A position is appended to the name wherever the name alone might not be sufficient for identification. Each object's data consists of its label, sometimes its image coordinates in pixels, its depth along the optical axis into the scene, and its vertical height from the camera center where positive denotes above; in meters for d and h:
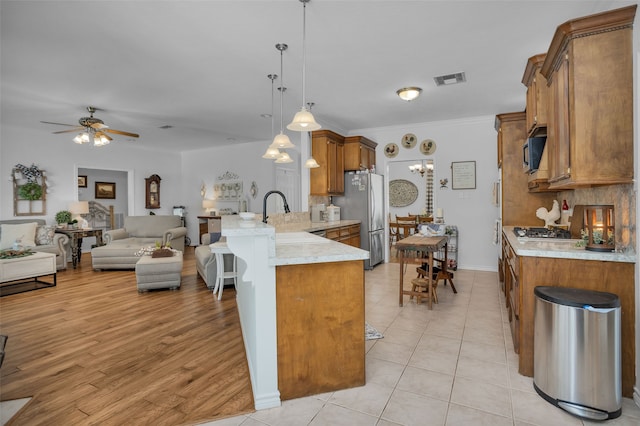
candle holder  2.06 -0.13
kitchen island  1.93 -0.63
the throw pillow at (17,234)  5.42 -0.35
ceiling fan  4.73 +1.24
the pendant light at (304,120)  2.69 +0.74
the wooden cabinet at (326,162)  5.44 +0.81
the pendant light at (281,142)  3.44 +0.72
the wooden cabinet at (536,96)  2.73 +0.98
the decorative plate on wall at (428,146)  5.86 +1.14
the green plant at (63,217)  6.52 -0.08
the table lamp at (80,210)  6.61 +0.05
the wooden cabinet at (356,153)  5.71 +1.01
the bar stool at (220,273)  4.16 -0.79
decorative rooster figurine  3.58 -0.06
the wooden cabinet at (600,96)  1.94 +0.68
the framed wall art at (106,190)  8.85 +0.60
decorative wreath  6.20 +0.41
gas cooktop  2.94 -0.21
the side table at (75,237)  6.11 -0.45
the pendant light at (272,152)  3.70 +0.69
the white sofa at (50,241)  5.69 -0.49
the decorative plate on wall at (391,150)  6.16 +1.14
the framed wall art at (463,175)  5.62 +0.61
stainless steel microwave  3.08 +0.56
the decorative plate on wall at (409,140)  5.99 +1.28
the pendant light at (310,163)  4.61 +0.67
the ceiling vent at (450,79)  3.74 +1.52
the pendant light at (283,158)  4.04 +0.66
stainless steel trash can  1.78 -0.79
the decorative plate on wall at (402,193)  9.49 +0.52
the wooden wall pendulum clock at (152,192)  8.53 +0.53
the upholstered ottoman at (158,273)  4.41 -0.82
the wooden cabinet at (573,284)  1.95 -0.47
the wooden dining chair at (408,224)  7.38 -0.30
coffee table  4.44 -0.80
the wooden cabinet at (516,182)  4.18 +0.35
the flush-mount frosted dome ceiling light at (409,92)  4.09 +1.46
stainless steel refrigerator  5.74 +0.09
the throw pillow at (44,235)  5.72 -0.39
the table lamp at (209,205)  8.51 +0.17
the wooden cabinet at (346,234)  4.87 -0.36
